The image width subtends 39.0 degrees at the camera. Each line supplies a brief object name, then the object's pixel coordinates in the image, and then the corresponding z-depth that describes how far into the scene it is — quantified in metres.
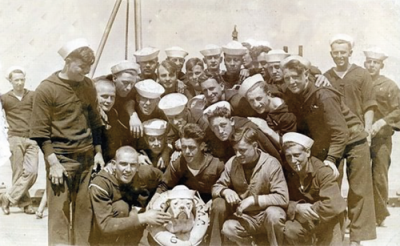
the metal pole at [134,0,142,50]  3.88
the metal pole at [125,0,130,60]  3.90
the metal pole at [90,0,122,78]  3.76
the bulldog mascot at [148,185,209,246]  3.43
